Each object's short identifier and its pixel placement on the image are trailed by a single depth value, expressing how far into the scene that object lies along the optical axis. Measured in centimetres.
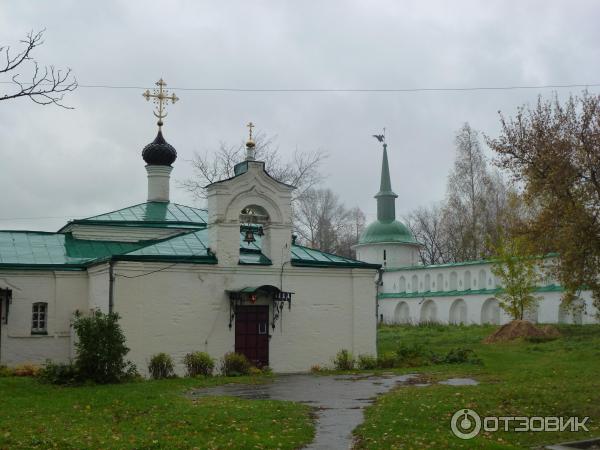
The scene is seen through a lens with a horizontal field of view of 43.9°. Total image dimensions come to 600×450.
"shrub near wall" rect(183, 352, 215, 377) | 1803
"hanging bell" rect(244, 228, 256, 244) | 1969
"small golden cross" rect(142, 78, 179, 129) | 2581
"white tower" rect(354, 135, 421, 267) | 5412
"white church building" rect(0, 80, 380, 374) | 1842
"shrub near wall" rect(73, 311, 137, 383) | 1620
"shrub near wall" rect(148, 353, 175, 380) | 1775
